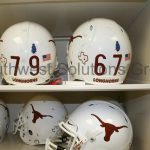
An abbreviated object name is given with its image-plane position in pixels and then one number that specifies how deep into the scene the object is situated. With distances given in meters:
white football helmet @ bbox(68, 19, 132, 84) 0.89
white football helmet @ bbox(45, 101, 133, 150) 0.89
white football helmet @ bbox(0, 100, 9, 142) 1.13
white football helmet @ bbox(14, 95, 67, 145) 1.08
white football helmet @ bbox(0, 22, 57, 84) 0.90
